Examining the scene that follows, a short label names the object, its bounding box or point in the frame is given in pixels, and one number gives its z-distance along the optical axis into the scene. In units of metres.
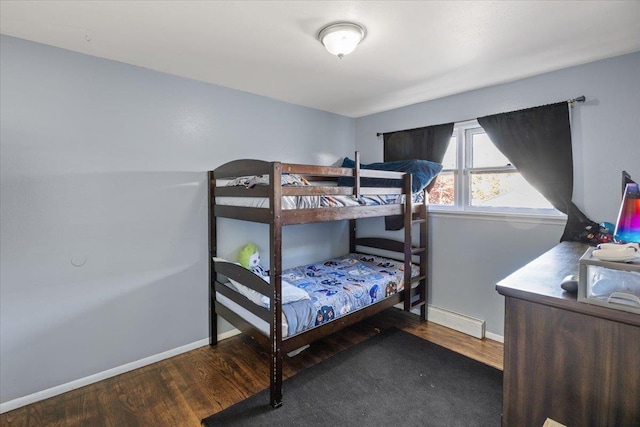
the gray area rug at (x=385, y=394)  1.82
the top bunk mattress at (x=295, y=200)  2.06
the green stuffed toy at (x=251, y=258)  2.80
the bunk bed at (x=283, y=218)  1.95
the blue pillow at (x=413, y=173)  2.98
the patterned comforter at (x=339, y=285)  2.16
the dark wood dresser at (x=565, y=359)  0.97
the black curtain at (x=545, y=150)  2.37
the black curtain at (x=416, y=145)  3.13
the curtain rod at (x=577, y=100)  2.30
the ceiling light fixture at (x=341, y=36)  1.75
